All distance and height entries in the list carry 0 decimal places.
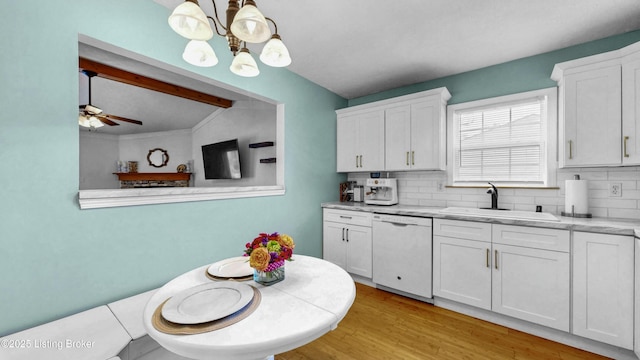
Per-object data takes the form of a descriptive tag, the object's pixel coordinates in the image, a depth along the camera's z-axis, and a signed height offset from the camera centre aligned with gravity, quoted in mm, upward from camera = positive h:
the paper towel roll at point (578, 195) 2182 -164
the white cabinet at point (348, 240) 3006 -808
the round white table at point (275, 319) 776 -527
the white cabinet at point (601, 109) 1882 +564
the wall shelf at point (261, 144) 4136 +598
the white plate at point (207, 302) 901 -510
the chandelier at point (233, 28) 985 +660
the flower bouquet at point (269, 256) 1125 -373
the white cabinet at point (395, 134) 2863 +573
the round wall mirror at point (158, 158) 6074 +522
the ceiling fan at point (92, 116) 3248 +909
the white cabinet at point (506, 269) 1948 -817
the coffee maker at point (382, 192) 3161 -191
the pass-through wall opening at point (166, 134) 1973 +937
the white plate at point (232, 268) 1316 -519
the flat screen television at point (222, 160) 4582 +372
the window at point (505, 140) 2516 +421
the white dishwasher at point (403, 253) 2564 -840
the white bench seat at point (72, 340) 1113 -806
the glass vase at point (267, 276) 1202 -492
